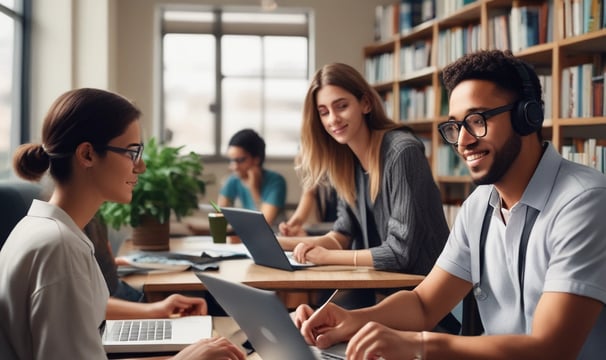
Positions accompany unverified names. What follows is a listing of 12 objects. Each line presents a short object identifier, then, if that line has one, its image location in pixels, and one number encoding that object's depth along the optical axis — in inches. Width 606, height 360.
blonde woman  93.3
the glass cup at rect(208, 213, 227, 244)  122.2
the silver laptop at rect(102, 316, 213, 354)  60.5
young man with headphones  50.9
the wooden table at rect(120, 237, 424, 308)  86.0
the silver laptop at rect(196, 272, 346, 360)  42.4
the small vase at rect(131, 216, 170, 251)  115.7
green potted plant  112.4
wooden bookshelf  141.4
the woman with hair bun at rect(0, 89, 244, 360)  44.9
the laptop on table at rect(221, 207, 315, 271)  91.9
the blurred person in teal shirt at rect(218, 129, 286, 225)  181.2
